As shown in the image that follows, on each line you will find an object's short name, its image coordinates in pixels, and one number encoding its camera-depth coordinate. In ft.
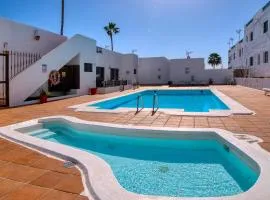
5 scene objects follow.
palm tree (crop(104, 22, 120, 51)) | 126.00
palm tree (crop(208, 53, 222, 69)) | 184.85
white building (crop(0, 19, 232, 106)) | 36.88
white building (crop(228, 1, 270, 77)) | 71.97
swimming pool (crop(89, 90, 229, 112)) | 41.24
